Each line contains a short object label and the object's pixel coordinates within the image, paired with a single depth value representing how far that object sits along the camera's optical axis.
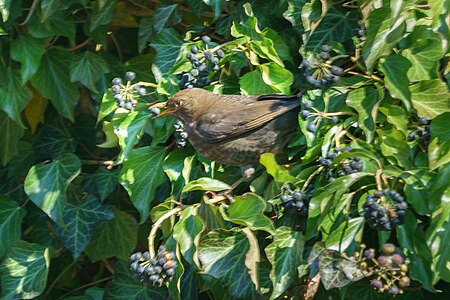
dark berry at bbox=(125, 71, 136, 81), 6.02
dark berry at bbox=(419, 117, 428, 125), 5.10
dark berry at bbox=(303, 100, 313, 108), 5.36
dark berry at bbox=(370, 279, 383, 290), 4.60
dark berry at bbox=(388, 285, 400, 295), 4.62
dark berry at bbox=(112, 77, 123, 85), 5.95
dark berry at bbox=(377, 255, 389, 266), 4.61
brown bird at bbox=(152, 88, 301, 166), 6.00
